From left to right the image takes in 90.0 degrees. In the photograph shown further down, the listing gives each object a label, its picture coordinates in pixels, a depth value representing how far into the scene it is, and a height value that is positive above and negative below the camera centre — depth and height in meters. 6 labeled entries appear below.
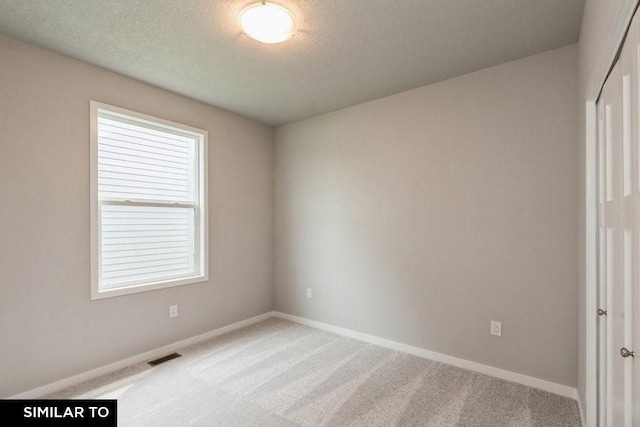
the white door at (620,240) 1.07 -0.11
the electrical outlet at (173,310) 3.15 -0.95
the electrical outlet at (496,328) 2.57 -0.92
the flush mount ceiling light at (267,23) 1.85 +1.16
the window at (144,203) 2.71 +0.11
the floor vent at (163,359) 2.84 -1.32
